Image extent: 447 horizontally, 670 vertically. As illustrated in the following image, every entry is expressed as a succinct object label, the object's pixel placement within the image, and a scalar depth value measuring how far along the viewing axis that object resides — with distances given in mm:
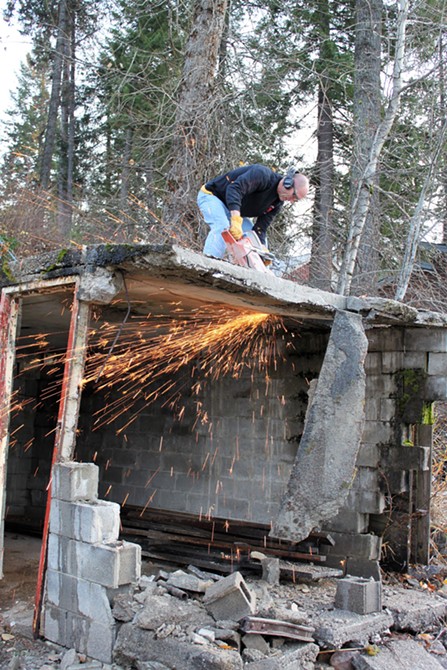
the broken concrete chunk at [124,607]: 4836
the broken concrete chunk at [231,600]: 4934
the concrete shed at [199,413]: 5211
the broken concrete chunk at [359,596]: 5570
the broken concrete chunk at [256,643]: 4762
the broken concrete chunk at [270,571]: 6652
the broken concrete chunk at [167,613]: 4734
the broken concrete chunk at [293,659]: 4504
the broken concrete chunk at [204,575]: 6099
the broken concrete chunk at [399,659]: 4961
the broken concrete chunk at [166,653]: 4387
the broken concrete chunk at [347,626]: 5117
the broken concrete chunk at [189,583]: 5422
